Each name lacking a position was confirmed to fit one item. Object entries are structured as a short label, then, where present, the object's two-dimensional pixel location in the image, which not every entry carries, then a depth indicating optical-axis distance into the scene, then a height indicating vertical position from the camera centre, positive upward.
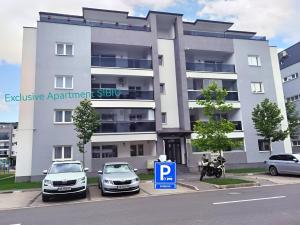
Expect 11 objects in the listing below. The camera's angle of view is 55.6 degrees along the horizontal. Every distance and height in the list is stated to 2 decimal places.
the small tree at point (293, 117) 32.97 +4.33
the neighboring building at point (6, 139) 105.56 +9.49
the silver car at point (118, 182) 13.12 -1.01
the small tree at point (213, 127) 17.75 +1.84
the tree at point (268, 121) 24.22 +2.88
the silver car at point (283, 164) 18.73 -0.65
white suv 12.31 -0.93
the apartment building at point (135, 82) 22.62 +7.02
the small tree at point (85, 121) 20.30 +2.86
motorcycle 18.45 -0.67
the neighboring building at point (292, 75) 35.66 +10.24
